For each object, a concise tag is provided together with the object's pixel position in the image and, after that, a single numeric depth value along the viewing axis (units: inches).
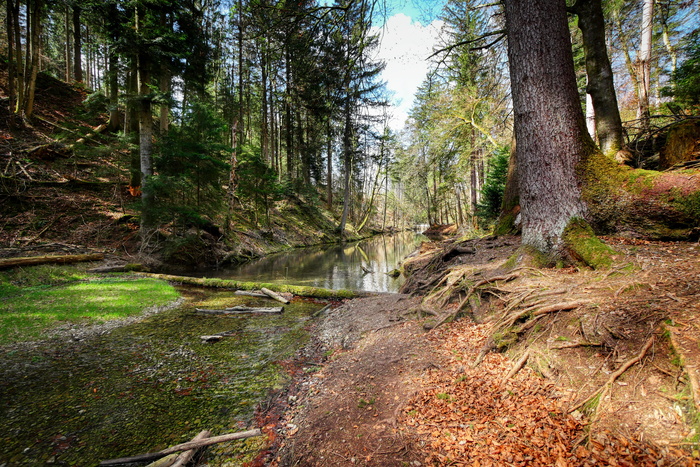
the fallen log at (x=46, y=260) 317.1
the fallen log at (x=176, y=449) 98.4
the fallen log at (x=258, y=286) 339.3
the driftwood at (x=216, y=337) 214.5
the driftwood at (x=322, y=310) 286.0
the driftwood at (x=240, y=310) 278.8
